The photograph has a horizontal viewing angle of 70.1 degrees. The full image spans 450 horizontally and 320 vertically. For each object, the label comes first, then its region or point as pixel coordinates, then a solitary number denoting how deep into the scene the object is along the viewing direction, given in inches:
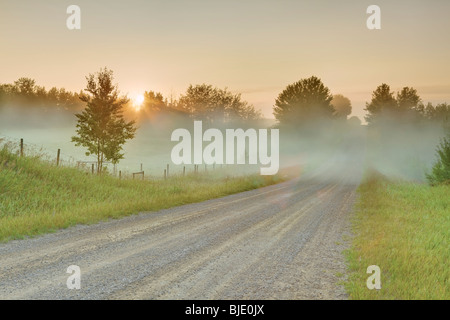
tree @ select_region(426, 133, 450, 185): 826.2
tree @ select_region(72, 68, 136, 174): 1051.3
